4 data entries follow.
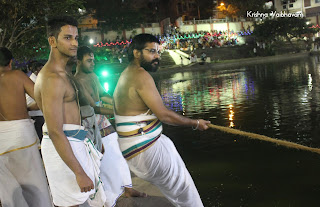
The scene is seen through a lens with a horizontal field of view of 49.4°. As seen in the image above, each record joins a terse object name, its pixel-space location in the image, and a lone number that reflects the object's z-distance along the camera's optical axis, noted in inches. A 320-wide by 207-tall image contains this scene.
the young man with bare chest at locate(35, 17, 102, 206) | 96.3
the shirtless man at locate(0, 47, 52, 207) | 131.4
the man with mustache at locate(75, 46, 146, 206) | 143.0
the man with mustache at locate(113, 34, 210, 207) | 118.5
